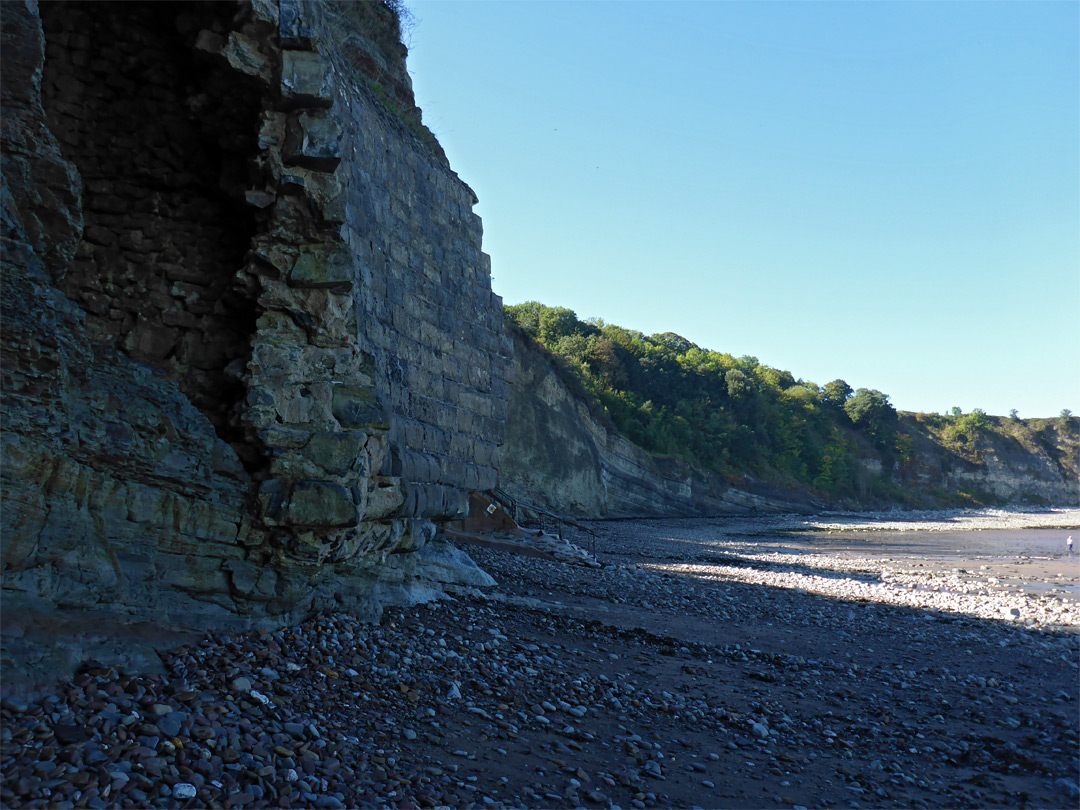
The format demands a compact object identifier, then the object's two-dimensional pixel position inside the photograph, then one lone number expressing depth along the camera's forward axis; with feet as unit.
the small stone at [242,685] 13.69
